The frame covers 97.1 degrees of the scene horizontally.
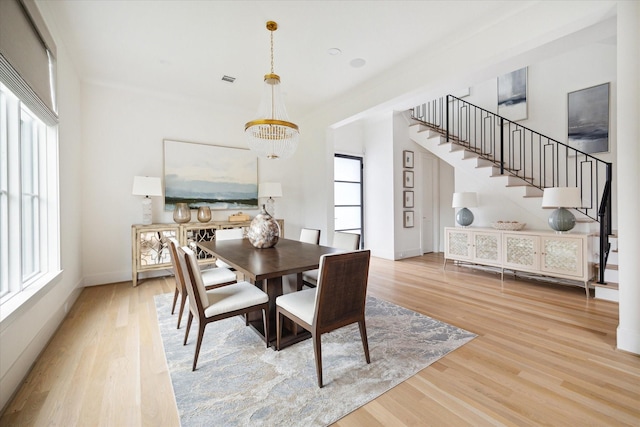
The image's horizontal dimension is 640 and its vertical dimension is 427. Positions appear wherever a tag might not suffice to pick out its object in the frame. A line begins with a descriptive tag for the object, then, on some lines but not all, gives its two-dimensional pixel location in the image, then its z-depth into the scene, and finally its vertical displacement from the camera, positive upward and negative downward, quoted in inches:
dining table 82.0 -16.0
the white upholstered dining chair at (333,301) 71.5 -25.4
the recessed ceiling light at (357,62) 140.3 +75.4
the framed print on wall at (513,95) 207.6 +87.9
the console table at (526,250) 142.1 -22.9
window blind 66.6 +43.9
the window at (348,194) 255.5 +16.7
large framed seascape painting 180.4 +24.6
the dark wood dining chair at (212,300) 78.0 -26.4
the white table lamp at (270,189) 199.9 +16.3
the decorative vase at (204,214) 182.4 -1.1
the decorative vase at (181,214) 172.2 -1.0
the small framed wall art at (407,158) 242.6 +46.2
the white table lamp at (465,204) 197.2 +5.1
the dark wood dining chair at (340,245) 117.9 -14.6
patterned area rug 63.1 -44.0
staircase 169.8 +38.8
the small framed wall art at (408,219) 243.8 -6.5
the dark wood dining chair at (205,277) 95.9 -25.5
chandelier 110.9 +33.7
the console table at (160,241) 157.8 -16.6
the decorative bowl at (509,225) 172.6 -8.7
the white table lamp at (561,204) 143.0 +3.6
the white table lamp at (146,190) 159.7 +13.0
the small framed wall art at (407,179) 242.7 +28.3
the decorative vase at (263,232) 116.3 -8.2
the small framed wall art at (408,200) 243.4 +10.1
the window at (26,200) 77.1 +4.3
